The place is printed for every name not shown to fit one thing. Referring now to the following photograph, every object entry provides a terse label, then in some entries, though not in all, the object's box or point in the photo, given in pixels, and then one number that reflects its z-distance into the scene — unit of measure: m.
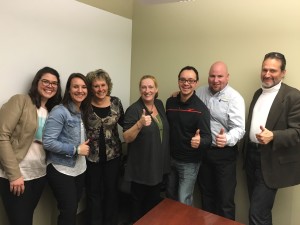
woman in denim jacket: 1.92
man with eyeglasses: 2.17
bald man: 2.25
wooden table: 1.72
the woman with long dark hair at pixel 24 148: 1.77
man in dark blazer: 2.01
